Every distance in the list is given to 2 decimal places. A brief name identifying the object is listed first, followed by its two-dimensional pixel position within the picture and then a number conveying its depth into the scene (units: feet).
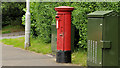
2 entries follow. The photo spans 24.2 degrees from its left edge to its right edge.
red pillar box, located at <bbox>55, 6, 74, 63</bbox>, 27.78
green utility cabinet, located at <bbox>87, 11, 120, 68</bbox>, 21.21
